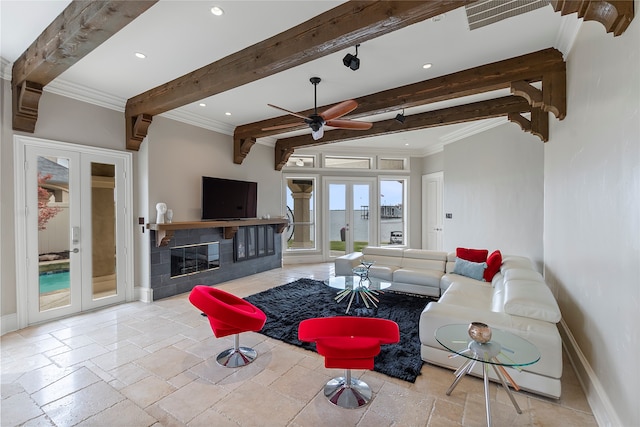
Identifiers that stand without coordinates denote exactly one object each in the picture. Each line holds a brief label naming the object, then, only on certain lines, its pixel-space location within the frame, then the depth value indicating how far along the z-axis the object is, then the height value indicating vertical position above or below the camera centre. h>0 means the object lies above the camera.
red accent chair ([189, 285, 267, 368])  2.41 -0.93
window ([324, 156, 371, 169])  7.87 +1.26
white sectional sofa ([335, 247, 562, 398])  2.12 -0.92
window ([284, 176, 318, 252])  7.72 -0.10
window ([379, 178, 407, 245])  8.12 -0.06
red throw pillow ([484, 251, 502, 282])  4.00 -0.80
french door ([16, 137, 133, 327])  3.46 -0.25
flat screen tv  5.18 +0.21
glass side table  1.79 -0.91
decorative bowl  1.87 -0.80
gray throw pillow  4.13 -0.87
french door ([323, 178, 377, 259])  7.82 -0.14
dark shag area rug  2.65 -1.37
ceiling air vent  2.23 +1.55
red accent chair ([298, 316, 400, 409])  2.04 -0.95
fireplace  4.81 -0.84
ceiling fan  3.29 +1.11
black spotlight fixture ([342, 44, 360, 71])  2.84 +1.44
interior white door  7.52 -0.06
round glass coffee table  3.79 -1.01
